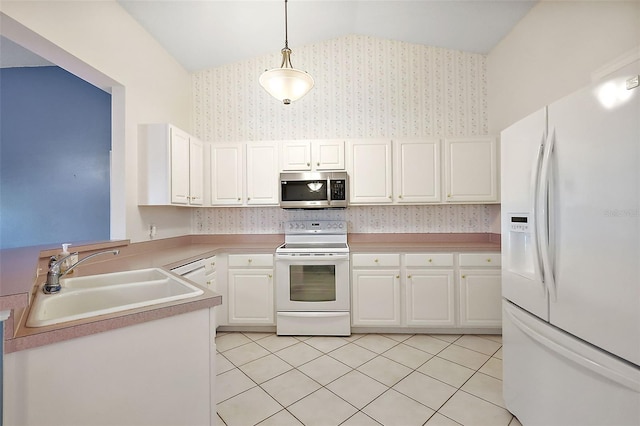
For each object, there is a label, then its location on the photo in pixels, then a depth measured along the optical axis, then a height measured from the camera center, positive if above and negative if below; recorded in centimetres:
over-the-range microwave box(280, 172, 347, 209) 293 +26
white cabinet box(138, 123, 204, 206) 251 +48
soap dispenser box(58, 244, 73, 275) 149 -26
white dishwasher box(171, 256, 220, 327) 222 -50
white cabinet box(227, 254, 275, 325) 281 -77
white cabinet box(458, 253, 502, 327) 269 -75
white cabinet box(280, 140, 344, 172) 304 +67
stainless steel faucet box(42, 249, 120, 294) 121 -28
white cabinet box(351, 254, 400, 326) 275 -76
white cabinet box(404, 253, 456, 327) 273 -78
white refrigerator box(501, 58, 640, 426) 92 -18
